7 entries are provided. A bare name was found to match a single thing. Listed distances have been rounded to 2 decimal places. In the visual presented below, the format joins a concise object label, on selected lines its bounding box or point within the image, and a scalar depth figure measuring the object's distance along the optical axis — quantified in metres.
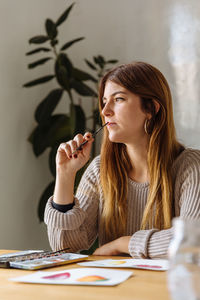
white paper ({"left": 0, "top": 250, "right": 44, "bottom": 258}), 1.53
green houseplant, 2.72
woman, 1.75
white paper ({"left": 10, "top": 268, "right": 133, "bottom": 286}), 1.23
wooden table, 1.15
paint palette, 1.40
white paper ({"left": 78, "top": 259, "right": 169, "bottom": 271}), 1.36
